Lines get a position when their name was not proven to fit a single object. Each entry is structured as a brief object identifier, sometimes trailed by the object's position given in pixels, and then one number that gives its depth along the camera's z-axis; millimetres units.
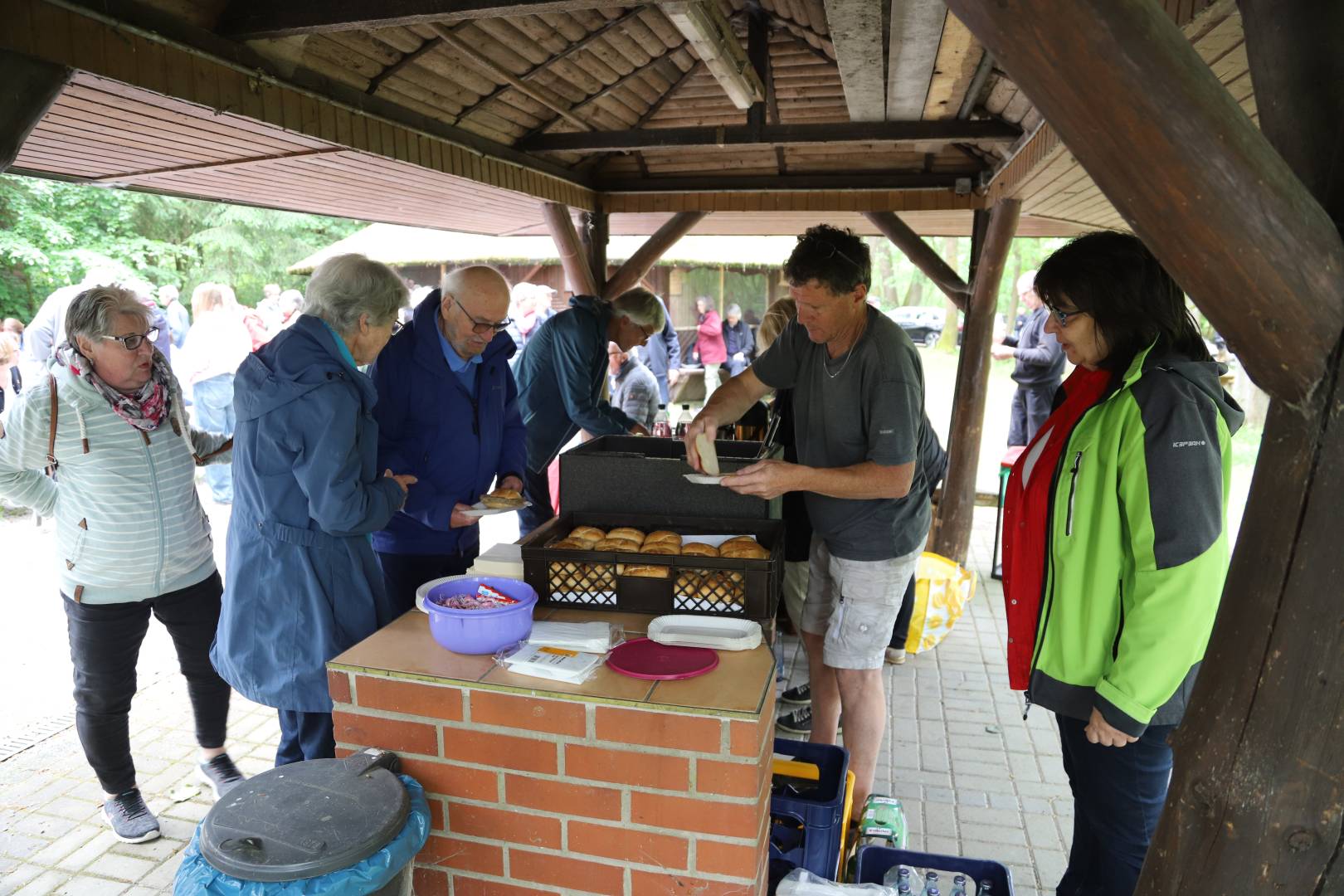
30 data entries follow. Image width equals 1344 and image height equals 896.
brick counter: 1651
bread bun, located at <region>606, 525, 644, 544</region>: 2252
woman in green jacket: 1653
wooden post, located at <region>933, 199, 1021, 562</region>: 5902
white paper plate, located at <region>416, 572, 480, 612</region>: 1994
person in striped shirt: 2654
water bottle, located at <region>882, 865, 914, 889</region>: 2113
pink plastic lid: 1764
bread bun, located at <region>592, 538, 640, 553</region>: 2178
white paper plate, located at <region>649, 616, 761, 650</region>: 1913
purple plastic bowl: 1854
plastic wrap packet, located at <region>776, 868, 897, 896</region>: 1979
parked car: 24812
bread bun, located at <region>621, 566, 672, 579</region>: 2086
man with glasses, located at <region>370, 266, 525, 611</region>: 2893
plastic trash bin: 1415
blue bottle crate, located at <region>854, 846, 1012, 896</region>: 2111
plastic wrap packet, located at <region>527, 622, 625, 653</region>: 1887
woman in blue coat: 2191
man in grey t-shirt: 2479
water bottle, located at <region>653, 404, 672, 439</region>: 6308
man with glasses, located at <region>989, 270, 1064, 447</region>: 7406
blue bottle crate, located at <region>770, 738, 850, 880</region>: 2168
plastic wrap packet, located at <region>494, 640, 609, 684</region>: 1753
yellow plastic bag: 4578
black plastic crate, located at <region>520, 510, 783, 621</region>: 2047
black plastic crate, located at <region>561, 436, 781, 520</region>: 2459
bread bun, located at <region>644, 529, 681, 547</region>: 2231
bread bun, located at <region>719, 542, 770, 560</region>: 2113
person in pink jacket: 12961
